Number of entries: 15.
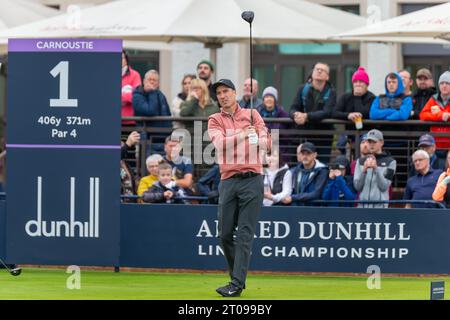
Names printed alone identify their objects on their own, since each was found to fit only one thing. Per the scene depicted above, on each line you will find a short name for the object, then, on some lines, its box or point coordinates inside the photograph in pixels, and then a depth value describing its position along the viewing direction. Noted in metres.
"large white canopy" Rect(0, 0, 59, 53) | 23.84
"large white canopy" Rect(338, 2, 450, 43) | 19.72
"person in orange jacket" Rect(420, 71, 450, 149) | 19.31
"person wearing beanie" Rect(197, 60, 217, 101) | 21.39
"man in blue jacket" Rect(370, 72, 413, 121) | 19.44
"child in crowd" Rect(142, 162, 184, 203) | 18.66
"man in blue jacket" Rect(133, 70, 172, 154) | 20.27
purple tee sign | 17.55
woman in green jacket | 20.22
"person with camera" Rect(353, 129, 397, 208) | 18.72
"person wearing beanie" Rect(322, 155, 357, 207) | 18.75
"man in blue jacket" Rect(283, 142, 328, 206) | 18.67
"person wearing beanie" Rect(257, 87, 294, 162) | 19.91
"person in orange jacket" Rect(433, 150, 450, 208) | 18.36
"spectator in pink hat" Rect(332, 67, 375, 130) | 19.75
